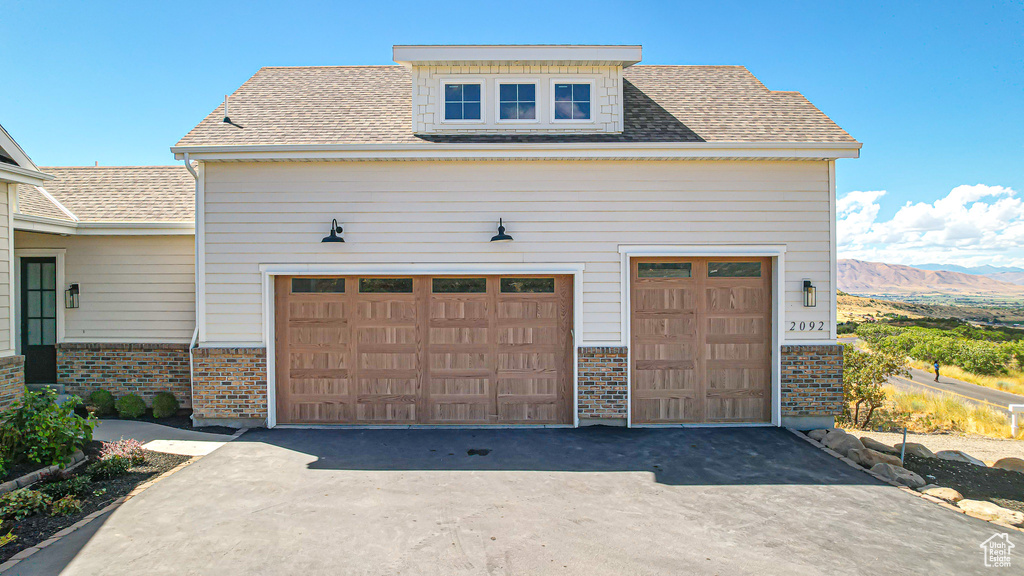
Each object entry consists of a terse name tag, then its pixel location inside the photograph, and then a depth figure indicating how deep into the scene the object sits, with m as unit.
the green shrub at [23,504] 4.33
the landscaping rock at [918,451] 6.20
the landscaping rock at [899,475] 5.27
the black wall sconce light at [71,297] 8.36
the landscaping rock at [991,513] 4.50
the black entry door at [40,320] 8.49
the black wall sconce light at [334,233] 6.90
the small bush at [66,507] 4.44
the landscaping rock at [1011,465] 5.80
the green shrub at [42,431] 5.27
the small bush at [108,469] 5.22
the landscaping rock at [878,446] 6.20
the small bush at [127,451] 5.64
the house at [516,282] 7.05
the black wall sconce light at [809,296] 6.96
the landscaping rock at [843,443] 6.14
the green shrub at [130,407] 7.77
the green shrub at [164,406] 7.75
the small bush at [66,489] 4.77
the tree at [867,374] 9.28
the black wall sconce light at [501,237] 6.83
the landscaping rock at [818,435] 6.64
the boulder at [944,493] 4.89
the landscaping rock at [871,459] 5.71
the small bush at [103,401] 7.94
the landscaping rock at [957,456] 6.09
